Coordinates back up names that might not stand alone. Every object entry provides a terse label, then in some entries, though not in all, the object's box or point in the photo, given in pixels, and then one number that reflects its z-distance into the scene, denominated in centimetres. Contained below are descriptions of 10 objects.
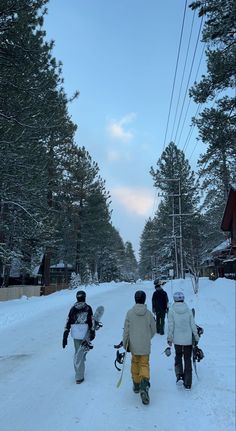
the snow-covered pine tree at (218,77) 1237
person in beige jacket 657
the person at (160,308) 1275
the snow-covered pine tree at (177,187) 5319
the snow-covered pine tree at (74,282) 3969
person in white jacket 700
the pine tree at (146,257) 11044
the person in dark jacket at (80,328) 739
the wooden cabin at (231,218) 2531
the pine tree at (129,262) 14560
